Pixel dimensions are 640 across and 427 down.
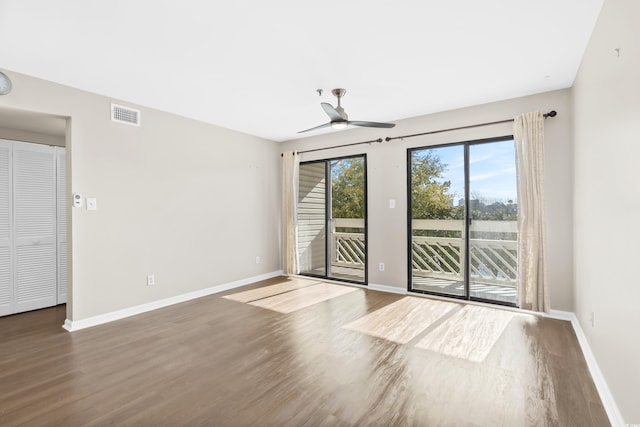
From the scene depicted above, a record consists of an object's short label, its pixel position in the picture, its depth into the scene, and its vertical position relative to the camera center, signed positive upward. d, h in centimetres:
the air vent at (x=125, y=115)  364 +124
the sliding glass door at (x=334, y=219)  523 -10
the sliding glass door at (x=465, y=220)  390 -10
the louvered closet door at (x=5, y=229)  375 -16
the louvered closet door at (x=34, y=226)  389 -14
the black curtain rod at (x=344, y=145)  487 +118
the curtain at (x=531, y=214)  350 -2
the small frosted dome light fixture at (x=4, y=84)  283 +125
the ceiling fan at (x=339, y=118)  326 +107
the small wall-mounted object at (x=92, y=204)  343 +13
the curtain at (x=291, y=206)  571 +15
